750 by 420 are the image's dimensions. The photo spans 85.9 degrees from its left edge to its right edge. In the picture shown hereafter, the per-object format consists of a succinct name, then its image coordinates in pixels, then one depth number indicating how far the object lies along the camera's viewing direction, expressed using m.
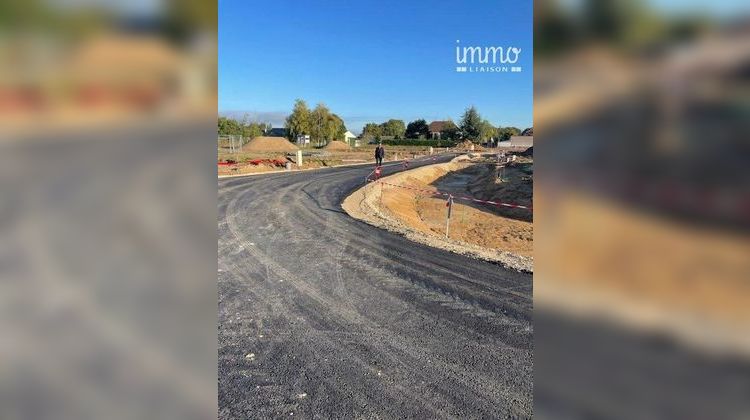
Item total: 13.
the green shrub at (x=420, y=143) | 69.78
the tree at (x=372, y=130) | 93.44
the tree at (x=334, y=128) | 67.69
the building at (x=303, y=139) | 65.19
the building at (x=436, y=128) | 76.44
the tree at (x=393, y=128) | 91.01
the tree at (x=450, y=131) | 65.35
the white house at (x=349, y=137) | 77.89
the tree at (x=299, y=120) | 63.66
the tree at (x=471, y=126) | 53.50
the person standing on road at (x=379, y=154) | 27.16
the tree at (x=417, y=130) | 83.25
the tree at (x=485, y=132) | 51.60
